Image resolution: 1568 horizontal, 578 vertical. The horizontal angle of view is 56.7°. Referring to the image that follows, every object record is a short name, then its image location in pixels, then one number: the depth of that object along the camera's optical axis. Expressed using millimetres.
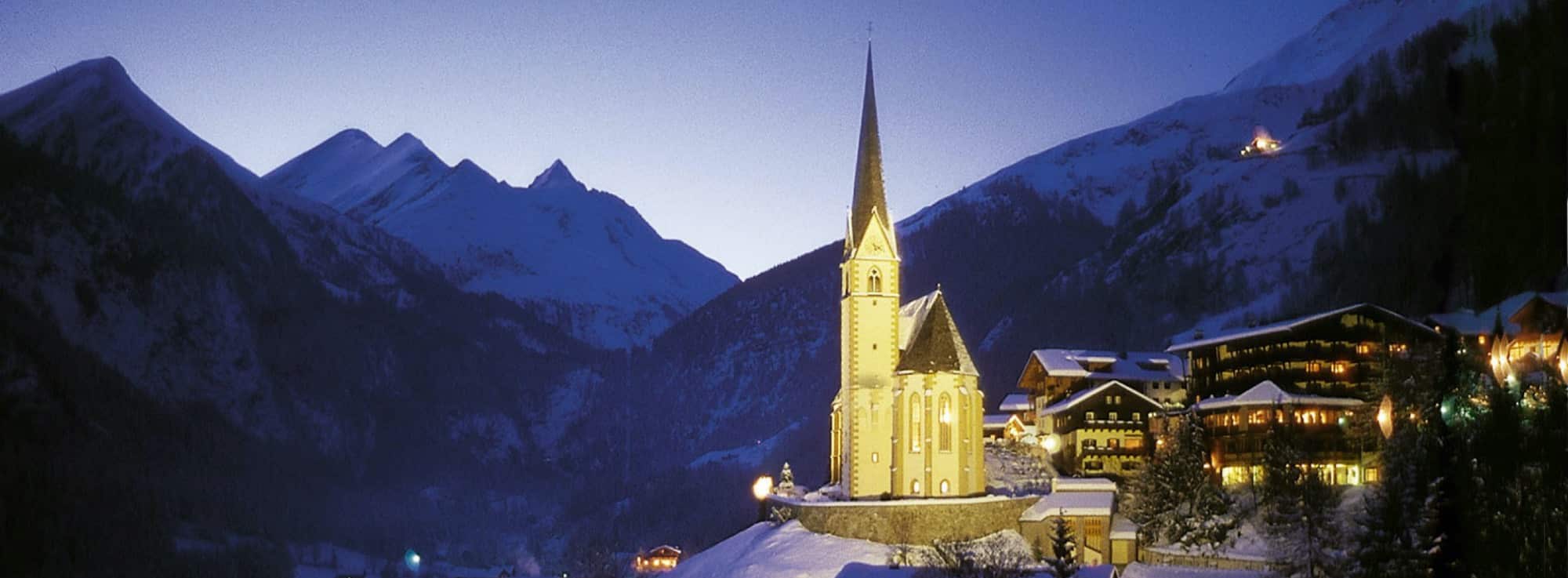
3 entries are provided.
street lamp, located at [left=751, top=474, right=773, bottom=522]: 109062
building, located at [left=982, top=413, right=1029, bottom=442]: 118688
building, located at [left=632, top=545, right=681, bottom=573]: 148875
